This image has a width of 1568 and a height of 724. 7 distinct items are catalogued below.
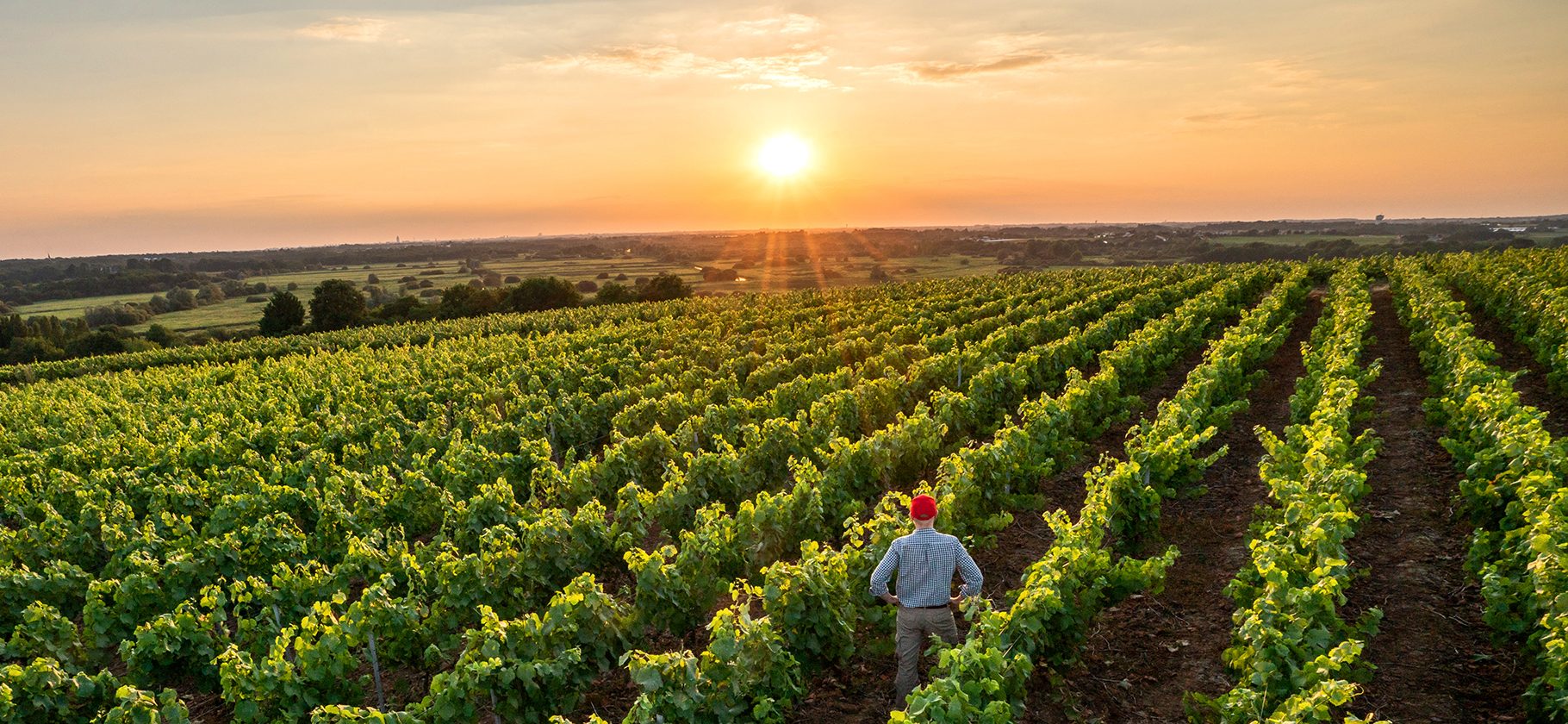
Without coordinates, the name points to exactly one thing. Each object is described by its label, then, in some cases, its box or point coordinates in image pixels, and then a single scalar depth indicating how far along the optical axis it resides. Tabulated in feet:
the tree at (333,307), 203.72
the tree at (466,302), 208.33
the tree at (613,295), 221.05
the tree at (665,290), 219.20
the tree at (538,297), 223.51
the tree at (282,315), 204.95
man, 18.33
